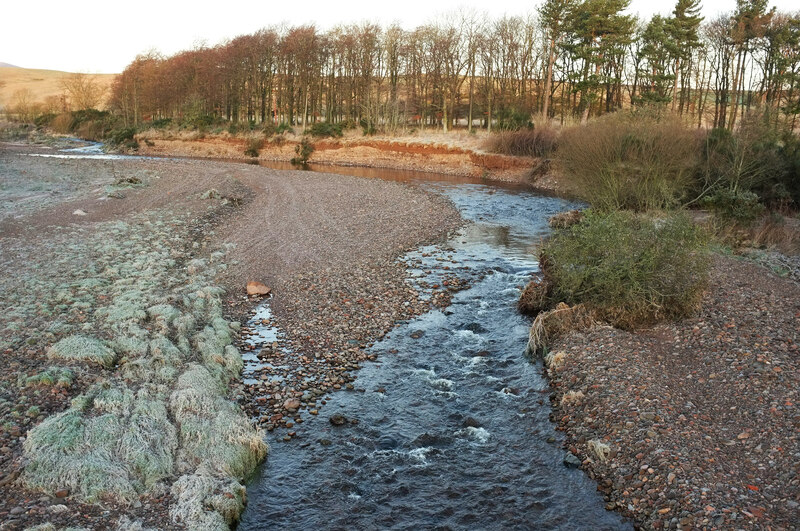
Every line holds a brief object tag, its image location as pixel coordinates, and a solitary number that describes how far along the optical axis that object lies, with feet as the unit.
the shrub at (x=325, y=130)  195.31
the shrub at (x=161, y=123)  234.38
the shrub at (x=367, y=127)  195.60
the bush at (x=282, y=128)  203.21
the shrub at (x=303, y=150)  186.45
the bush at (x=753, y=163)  75.15
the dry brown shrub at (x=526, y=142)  146.00
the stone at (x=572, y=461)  28.07
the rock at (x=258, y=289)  50.62
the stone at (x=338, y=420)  31.42
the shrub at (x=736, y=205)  71.05
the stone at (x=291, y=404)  32.83
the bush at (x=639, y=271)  41.24
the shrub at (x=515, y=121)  160.76
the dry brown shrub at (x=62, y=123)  277.23
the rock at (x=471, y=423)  31.81
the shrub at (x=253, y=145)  195.93
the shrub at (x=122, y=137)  221.05
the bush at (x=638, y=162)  73.46
